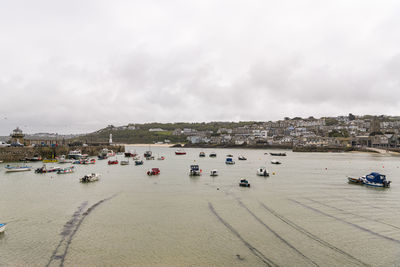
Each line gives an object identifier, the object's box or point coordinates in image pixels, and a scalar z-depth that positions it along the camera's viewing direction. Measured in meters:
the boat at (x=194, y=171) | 45.41
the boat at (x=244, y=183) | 34.19
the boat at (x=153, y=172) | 46.57
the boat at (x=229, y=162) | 67.81
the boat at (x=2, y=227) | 16.75
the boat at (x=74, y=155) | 76.94
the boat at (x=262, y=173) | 44.66
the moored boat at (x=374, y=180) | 34.72
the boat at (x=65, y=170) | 47.59
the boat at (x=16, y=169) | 48.40
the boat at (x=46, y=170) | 46.92
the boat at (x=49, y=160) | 65.89
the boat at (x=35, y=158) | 66.84
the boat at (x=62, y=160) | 67.19
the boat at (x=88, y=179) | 38.31
